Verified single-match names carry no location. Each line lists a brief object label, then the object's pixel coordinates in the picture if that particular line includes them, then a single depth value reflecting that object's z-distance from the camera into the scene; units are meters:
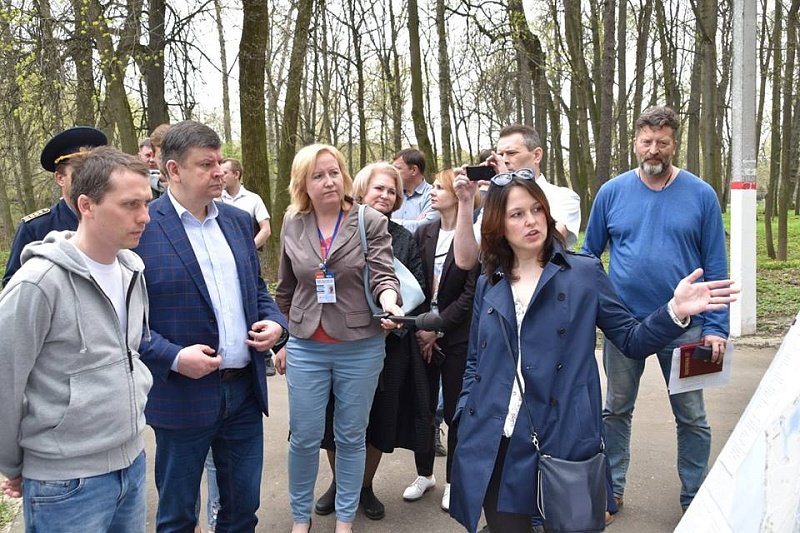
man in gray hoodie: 1.88
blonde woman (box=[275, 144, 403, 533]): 3.19
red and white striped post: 6.86
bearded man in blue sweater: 3.24
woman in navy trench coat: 2.30
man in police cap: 2.92
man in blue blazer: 2.57
